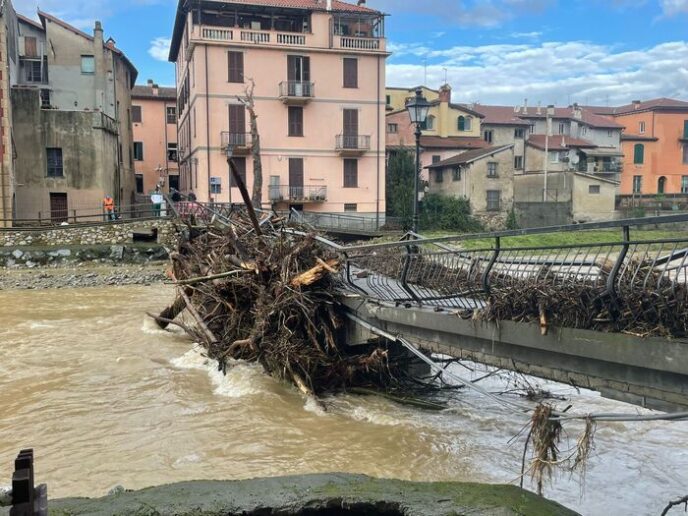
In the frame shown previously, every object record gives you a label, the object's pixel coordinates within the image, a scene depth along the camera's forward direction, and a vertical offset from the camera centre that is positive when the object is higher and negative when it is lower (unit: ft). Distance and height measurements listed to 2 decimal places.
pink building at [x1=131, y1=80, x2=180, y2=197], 198.39 +22.13
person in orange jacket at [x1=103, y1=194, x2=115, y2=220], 118.75 -0.66
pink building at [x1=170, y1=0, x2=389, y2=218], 130.93 +23.30
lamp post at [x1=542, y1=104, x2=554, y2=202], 159.43 +24.11
